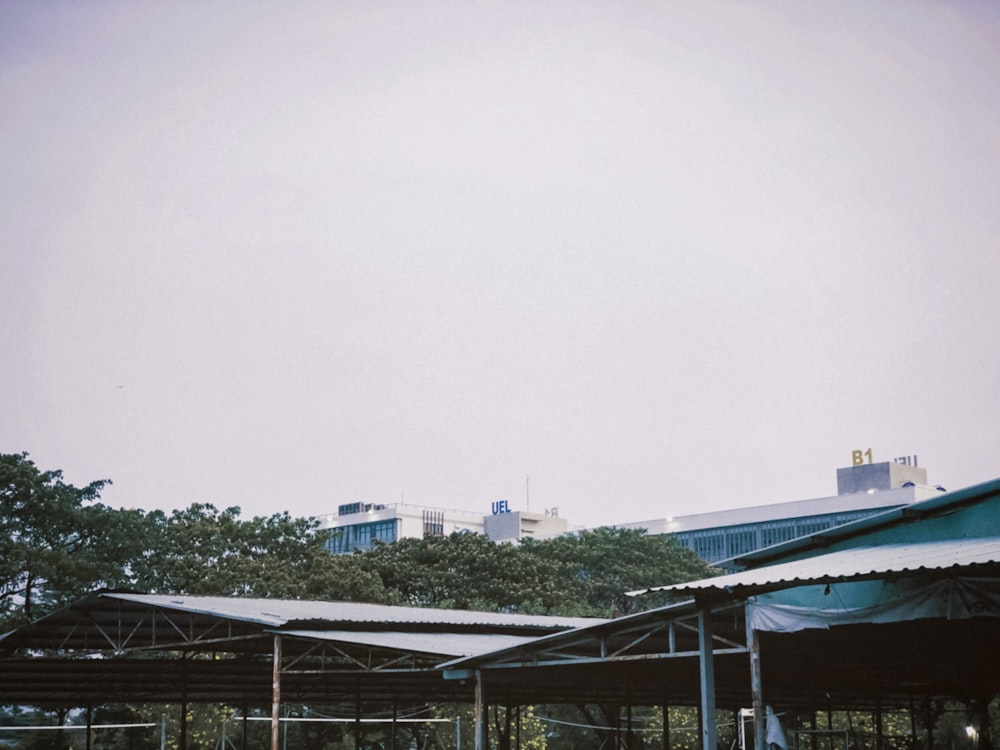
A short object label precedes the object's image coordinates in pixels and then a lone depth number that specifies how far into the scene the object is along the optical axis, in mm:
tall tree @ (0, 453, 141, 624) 41781
